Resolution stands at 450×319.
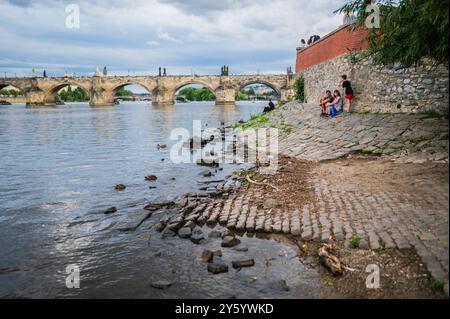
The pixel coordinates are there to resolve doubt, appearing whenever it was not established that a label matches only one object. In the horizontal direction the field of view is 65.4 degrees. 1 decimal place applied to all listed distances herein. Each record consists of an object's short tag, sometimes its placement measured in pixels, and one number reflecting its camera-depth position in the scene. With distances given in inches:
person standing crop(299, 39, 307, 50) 1162.6
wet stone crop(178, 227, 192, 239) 256.2
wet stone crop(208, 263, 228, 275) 204.4
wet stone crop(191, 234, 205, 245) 246.4
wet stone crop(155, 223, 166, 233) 272.5
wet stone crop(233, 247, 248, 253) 229.1
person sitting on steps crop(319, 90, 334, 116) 682.8
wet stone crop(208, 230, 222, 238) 253.3
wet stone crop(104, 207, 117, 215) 319.9
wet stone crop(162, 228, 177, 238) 260.0
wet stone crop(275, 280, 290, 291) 183.9
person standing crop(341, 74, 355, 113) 617.9
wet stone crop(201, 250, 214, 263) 217.1
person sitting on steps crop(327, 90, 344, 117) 651.5
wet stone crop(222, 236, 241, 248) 236.7
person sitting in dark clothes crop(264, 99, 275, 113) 1168.2
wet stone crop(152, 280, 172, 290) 190.9
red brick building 645.9
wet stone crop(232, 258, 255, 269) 209.8
